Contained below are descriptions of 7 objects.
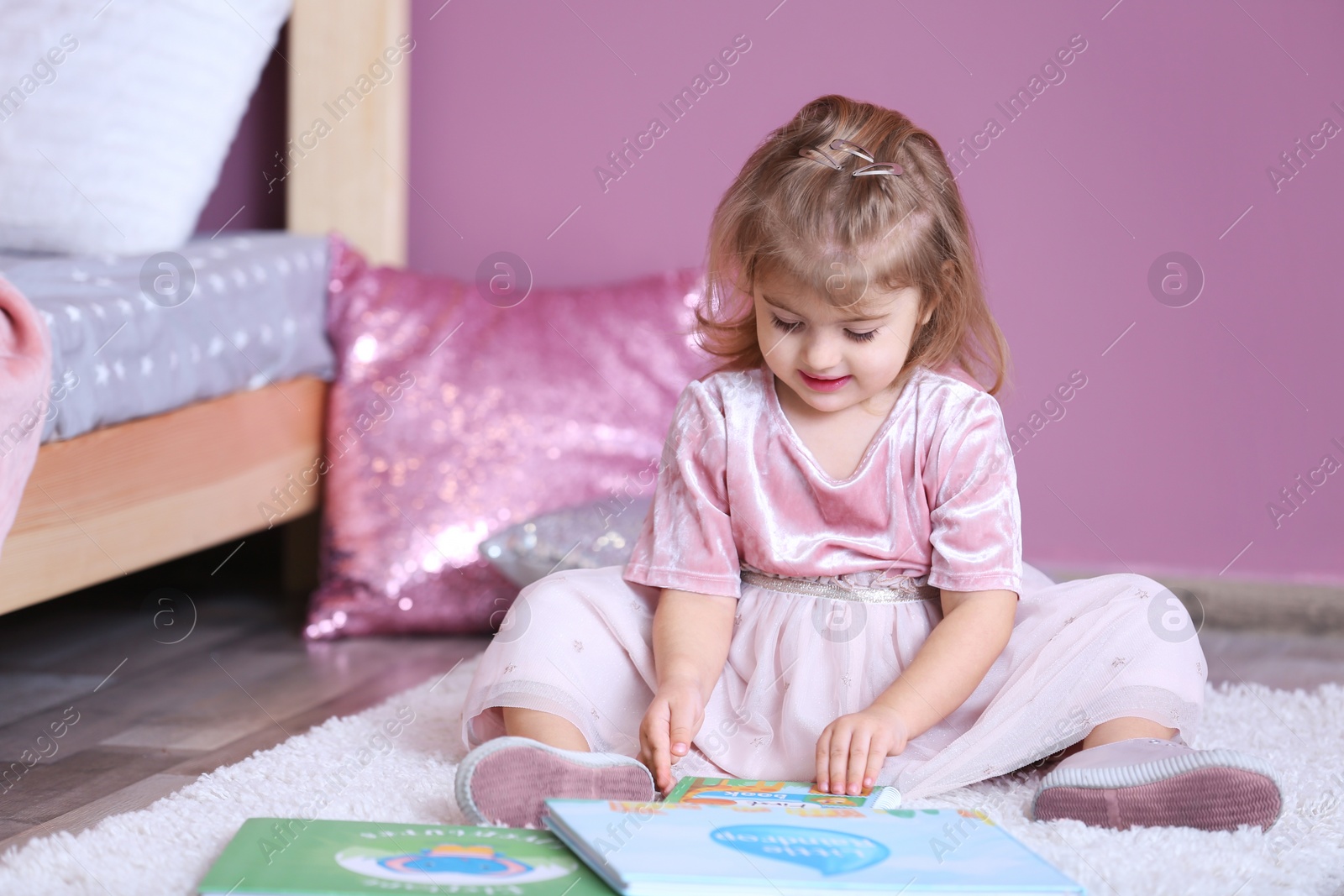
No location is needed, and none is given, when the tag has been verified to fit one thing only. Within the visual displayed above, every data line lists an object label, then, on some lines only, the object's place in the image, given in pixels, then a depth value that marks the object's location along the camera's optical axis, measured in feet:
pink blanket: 8.62
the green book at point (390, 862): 7.61
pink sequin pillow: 10.57
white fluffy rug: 7.88
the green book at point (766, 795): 8.17
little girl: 8.48
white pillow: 10.36
